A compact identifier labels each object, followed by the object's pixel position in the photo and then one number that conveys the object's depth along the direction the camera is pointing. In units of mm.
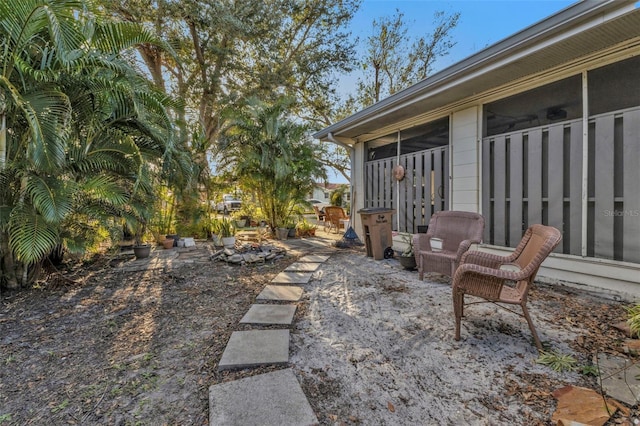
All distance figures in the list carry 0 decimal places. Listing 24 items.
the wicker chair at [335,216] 9383
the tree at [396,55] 11172
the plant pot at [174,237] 6566
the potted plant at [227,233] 6477
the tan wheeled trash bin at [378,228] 5152
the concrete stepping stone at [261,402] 1420
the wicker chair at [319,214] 12381
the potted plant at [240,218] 10209
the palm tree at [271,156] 7164
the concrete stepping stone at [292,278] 3922
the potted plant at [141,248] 5250
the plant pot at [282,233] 7891
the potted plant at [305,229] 8621
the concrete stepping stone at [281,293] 3270
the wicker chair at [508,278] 2102
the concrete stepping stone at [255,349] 1942
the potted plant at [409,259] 4400
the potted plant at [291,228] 8141
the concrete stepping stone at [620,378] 1596
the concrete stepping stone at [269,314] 2635
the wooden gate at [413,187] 5031
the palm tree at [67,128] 2889
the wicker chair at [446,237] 3562
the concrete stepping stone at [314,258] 5188
